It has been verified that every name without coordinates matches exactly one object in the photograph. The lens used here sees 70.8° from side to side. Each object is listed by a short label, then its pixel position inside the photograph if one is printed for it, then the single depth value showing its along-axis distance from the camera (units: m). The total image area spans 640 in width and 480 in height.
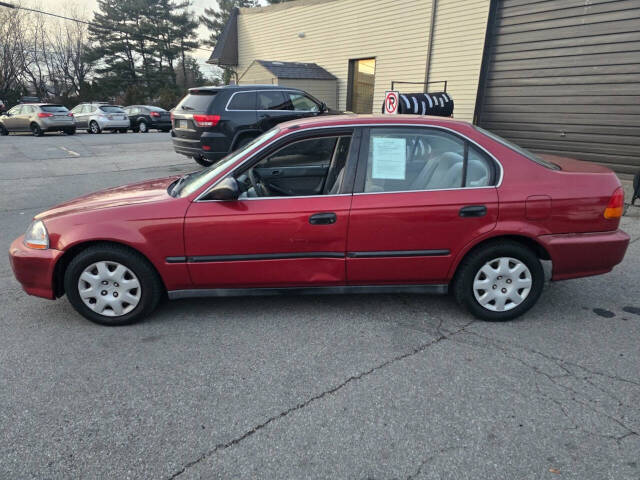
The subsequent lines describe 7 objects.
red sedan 3.29
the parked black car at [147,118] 23.27
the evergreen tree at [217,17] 48.19
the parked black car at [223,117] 8.70
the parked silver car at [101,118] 22.16
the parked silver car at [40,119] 20.16
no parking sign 9.63
